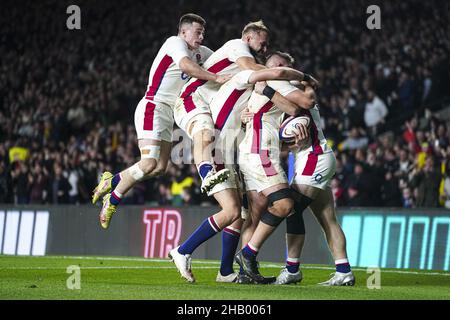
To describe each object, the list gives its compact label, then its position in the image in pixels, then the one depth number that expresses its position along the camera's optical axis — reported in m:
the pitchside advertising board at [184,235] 14.94
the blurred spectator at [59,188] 22.38
